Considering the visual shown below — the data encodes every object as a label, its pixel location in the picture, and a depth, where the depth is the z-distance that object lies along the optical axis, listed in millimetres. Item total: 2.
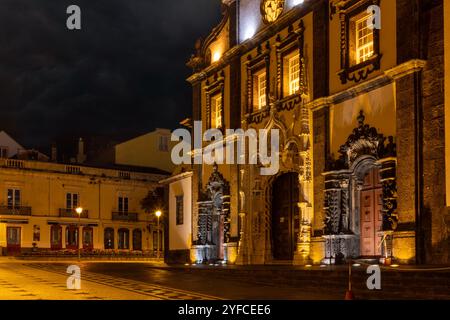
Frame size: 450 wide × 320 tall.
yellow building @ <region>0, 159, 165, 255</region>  55812
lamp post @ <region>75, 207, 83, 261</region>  56781
